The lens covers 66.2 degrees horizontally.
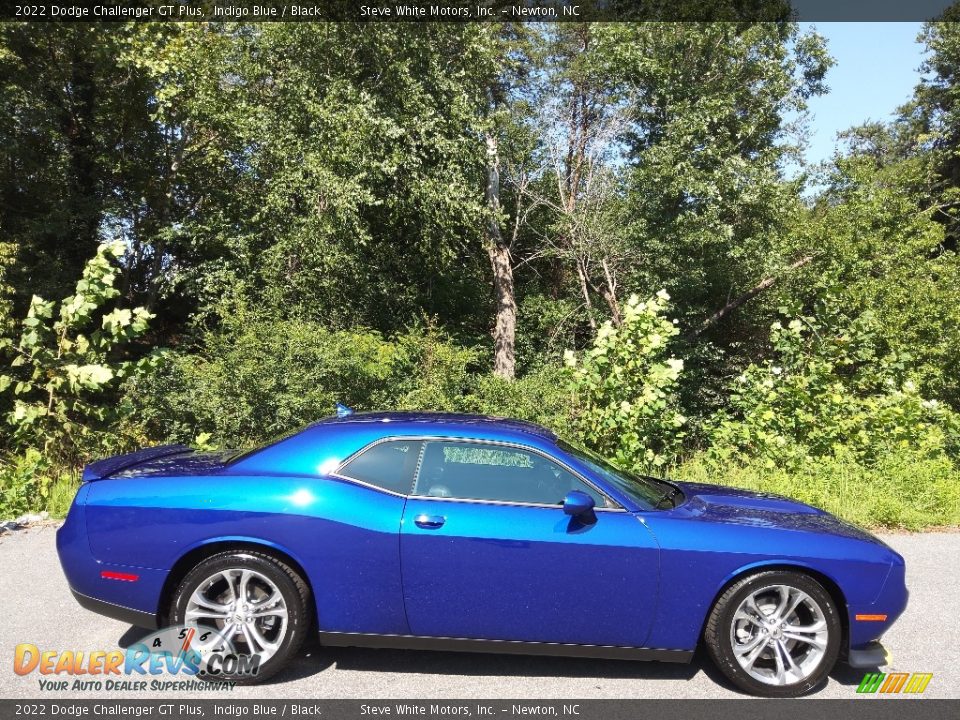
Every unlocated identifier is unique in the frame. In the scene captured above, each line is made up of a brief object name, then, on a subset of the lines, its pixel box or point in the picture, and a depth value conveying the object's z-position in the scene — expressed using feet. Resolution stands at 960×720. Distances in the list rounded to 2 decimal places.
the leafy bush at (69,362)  25.66
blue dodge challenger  12.35
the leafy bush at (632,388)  26.73
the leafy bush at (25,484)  23.47
